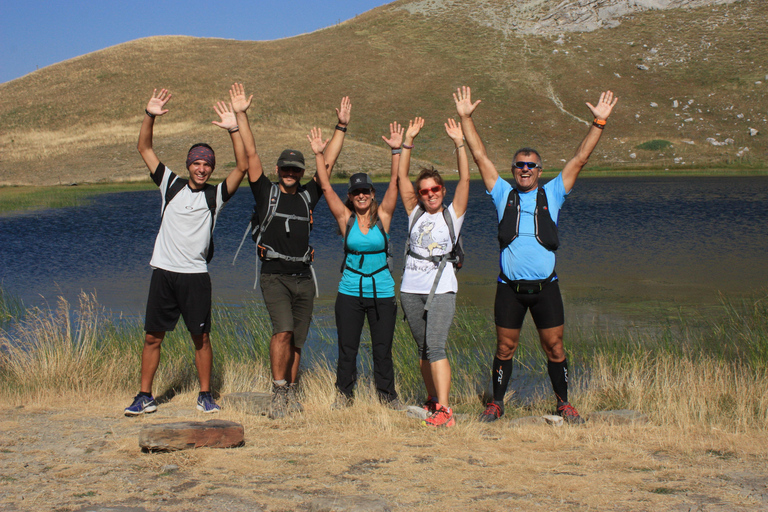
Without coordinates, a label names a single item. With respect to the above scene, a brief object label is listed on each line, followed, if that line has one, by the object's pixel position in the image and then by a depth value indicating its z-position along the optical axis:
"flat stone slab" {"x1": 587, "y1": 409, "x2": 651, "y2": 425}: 4.95
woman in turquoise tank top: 5.15
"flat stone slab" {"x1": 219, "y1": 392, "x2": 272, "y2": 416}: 5.45
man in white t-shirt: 5.12
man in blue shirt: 4.82
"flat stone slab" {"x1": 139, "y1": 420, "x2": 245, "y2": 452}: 4.12
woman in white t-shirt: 4.94
